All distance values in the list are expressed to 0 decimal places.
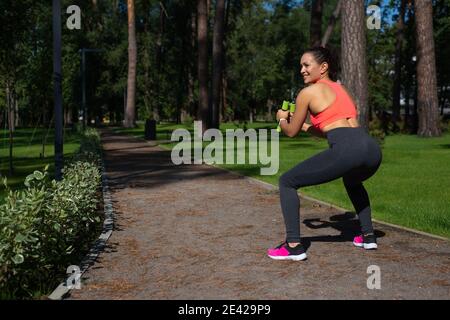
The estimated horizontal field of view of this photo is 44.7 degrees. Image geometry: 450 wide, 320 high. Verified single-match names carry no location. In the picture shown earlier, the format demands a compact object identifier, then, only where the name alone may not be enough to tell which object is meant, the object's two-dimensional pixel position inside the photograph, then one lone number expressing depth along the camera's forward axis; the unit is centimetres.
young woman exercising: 499
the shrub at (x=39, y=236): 437
